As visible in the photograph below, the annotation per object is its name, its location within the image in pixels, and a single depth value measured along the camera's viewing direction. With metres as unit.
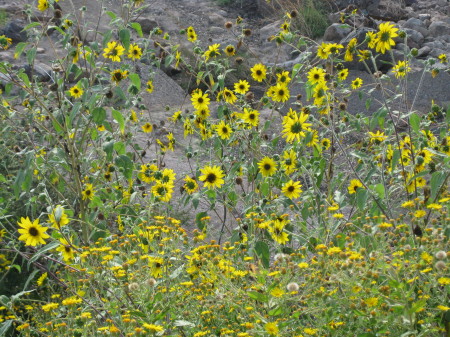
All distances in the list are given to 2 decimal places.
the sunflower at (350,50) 6.22
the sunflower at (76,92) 7.24
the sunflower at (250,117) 6.81
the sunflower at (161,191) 6.38
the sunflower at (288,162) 6.43
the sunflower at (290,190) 6.14
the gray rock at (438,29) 19.26
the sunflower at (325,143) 7.53
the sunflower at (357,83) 7.76
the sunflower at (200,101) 7.30
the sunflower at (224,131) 7.02
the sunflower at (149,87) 8.13
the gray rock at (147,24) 19.56
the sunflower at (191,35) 8.29
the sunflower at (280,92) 7.24
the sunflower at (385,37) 5.79
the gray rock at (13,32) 16.58
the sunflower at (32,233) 5.03
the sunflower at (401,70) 5.87
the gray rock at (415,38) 18.04
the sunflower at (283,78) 7.39
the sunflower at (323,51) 6.74
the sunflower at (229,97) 7.70
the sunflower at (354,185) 6.58
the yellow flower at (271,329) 3.63
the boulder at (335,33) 17.91
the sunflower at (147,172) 6.95
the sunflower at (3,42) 7.20
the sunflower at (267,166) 6.36
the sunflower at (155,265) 4.61
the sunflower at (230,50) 7.65
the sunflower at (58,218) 4.75
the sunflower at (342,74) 7.51
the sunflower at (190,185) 6.79
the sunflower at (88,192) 6.47
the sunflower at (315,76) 6.73
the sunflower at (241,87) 7.42
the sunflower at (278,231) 5.04
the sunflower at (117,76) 6.11
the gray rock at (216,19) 22.39
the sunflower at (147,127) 8.48
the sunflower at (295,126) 6.48
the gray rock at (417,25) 19.12
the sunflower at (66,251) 5.32
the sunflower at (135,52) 7.95
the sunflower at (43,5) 6.78
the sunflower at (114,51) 6.32
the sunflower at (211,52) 7.59
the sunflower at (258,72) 7.61
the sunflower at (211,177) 6.32
